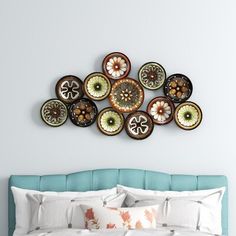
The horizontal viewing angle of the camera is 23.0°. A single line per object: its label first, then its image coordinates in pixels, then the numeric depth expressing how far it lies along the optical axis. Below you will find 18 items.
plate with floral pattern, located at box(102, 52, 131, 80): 4.38
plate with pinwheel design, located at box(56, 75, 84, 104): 4.40
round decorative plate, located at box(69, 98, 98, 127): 4.38
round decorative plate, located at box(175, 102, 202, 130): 4.34
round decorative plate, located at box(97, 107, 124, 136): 4.38
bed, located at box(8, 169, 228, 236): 4.26
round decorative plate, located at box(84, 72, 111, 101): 4.38
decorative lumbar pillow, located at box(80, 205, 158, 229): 3.72
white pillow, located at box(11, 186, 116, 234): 4.14
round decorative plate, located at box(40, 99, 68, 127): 4.39
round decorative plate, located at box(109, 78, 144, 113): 4.37
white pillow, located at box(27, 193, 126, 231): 3.90
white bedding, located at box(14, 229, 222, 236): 3.56
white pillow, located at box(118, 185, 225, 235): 3.91
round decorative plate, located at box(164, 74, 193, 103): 4.36
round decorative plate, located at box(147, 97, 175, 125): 4.37
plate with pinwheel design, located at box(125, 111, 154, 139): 4.36
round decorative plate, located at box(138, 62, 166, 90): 4.38
